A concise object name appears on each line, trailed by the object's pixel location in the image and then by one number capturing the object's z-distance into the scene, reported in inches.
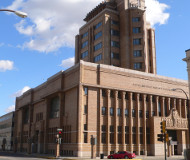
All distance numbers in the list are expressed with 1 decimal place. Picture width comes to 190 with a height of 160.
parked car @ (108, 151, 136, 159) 1587.1
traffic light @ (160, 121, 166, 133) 1125.7
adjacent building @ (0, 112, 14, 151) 3839.8
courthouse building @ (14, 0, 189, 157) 1967.3
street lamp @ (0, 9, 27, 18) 560.1
